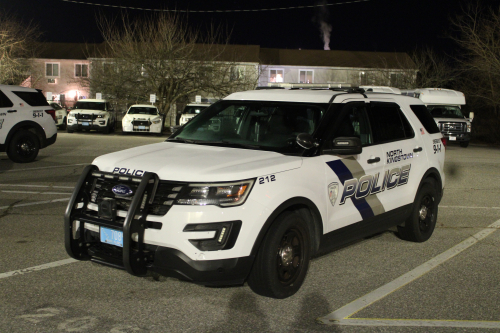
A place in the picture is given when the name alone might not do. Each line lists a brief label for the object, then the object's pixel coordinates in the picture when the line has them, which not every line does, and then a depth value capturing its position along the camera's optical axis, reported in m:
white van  24.89
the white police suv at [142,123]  28.81
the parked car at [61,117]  32.90
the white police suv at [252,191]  4.31
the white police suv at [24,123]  13.59
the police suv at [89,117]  29.69
